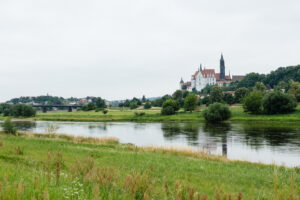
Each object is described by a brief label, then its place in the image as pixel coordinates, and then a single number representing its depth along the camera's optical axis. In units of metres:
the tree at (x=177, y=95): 120.06
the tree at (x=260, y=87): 105.25
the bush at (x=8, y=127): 33.32
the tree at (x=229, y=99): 98.44
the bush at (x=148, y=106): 116.79
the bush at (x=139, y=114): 82.30
